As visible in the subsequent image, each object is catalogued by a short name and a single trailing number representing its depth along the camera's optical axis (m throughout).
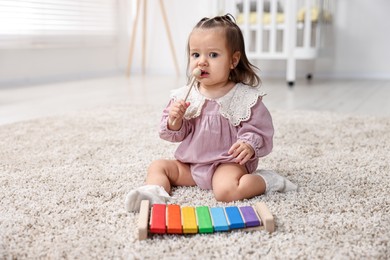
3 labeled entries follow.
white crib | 2.70
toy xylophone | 0.67
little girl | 0.87
